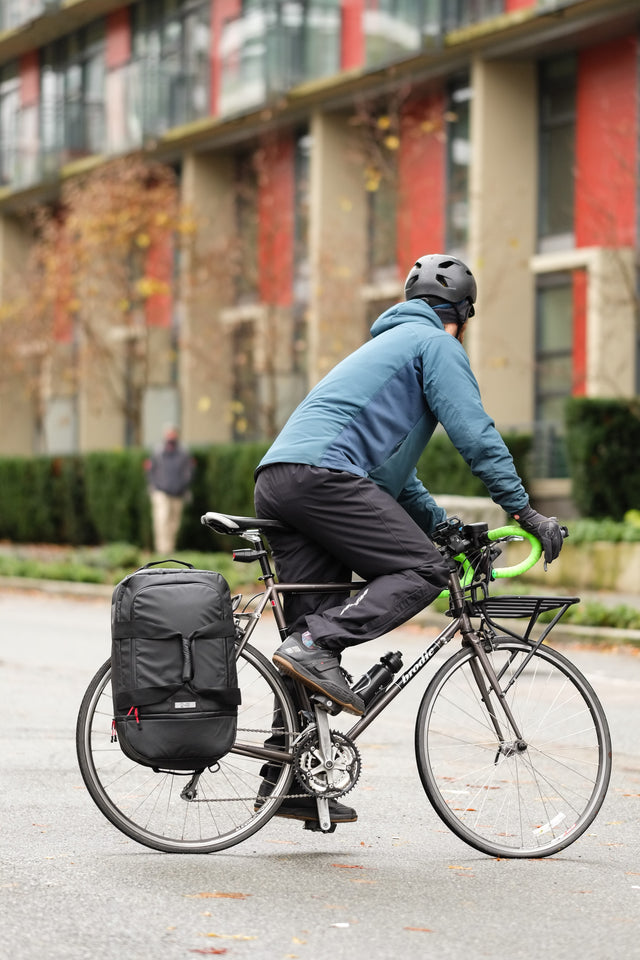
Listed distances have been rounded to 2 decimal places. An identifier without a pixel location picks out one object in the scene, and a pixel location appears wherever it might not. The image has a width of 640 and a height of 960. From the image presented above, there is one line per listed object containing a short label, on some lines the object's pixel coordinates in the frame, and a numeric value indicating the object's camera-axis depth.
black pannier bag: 10.55
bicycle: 10.98
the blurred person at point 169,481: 50.44
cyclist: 10.95
